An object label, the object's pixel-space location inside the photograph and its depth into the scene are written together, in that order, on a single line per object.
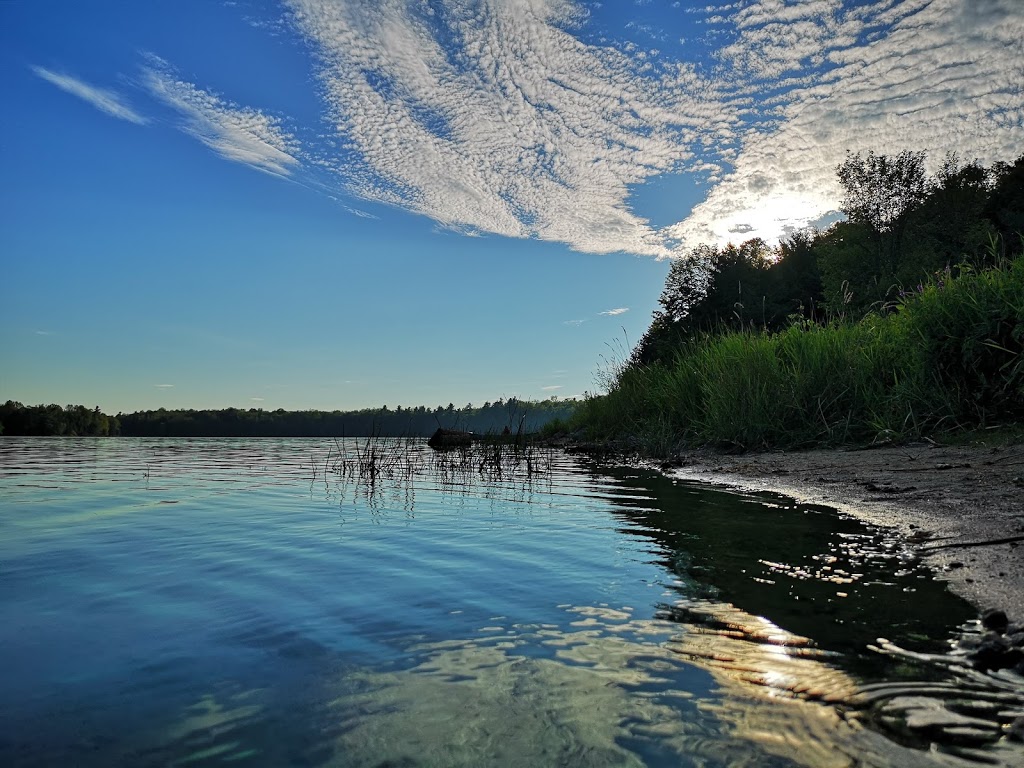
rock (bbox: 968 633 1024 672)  2.08
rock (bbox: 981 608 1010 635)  2.40
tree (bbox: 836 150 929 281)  48.50
